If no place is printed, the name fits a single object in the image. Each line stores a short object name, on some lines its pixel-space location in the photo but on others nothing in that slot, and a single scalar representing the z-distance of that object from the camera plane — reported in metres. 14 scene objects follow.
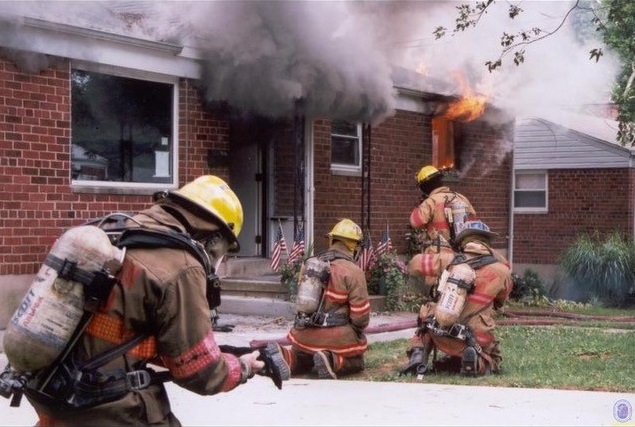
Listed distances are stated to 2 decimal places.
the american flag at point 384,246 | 14.19
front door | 14.30
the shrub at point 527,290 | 17.38
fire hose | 11.52
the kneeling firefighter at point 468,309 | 7.86
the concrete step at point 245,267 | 13.40
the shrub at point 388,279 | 13.38
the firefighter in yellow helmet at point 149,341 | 3.42
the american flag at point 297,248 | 12.62
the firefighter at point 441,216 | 11.50
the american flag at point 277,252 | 13.27
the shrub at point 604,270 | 18.36
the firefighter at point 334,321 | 8.20
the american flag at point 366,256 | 13.65
